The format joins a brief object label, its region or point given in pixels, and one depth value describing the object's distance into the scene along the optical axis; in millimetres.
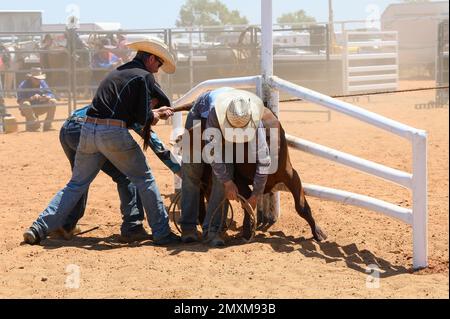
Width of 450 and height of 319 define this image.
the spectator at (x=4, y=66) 14344
